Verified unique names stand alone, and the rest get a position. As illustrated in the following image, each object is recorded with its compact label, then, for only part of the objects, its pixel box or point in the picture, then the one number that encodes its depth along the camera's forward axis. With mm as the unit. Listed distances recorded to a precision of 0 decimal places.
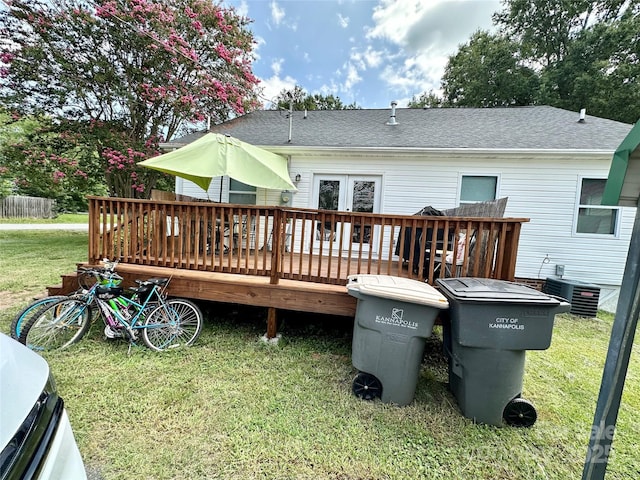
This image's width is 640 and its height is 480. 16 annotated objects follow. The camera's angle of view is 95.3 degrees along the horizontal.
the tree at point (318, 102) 21406
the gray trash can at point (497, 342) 2213
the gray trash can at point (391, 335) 2439
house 6047
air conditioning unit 5406
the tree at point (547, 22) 14664
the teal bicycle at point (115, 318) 3127
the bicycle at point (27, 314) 2963
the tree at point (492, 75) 15391
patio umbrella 3846
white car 954
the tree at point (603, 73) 12500
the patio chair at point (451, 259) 3812
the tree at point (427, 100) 21184
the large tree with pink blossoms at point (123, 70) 8914
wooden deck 3168
